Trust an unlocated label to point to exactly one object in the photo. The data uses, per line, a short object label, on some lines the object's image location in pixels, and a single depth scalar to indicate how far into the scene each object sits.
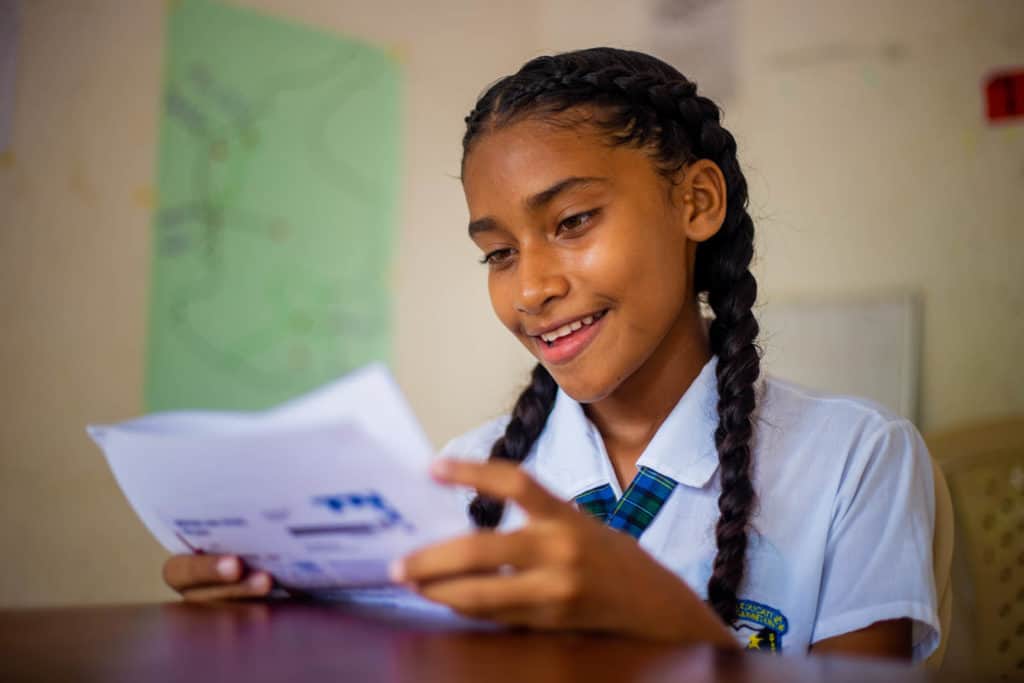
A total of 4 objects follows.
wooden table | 0.42
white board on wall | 1.91
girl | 0.91
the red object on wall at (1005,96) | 1.85
